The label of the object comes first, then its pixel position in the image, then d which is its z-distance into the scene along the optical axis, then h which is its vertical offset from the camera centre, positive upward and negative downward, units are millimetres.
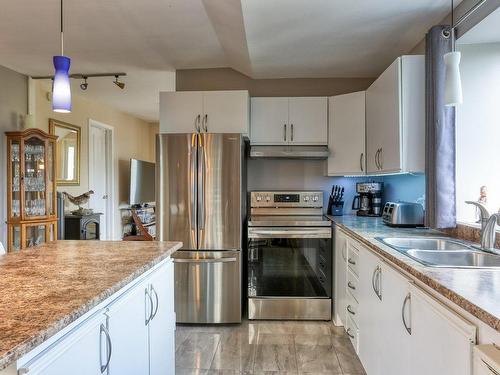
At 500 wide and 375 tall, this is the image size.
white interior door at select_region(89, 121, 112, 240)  5344 +174
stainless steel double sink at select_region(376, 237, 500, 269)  1608 -335
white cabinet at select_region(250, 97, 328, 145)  3359 +620
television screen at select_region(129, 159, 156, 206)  6180 +53
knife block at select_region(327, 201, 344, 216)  3445 -224
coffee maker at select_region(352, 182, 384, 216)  3229 -116
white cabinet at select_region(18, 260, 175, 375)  921 -525
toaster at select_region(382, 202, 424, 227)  2461 -206
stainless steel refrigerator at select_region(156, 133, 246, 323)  3004 -348
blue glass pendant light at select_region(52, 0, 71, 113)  1784 +509
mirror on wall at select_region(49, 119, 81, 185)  4590 +441
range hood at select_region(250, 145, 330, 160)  3273 +314
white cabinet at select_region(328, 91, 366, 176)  3154 +473
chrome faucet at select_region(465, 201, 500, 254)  1600 -211
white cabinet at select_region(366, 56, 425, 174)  2258 +476
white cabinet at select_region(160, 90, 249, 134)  3188 +678
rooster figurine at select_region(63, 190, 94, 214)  4625 -196
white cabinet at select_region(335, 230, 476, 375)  1080 -564
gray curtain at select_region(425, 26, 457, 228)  2043 +263
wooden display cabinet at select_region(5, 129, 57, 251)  3668 -51
